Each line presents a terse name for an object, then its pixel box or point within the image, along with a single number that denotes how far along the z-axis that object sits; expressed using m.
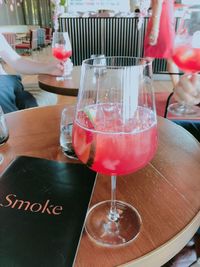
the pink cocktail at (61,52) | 1.76
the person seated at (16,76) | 1.79
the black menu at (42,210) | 0.42
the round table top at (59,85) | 1.56
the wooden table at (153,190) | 0.43
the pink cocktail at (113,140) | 0.42
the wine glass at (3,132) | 0.75
